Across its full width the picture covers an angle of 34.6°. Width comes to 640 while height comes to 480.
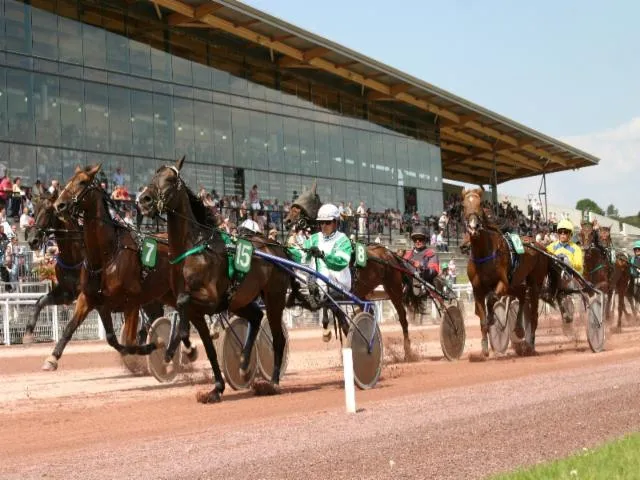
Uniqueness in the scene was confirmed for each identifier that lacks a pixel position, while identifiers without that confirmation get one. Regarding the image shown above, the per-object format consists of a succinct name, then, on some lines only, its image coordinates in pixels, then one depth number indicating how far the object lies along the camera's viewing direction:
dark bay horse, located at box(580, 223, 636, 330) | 19.39
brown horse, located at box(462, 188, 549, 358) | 13.88
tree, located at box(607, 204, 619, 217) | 142.99
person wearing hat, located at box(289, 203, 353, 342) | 10.75
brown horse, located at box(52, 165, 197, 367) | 11.49
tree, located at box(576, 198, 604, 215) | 134.62
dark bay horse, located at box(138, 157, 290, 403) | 9.48
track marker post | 8.34
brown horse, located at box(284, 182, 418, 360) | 14.58
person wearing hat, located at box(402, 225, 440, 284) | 15.52
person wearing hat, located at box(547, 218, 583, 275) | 16.11
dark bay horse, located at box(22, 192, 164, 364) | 12.83
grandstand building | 24.69
